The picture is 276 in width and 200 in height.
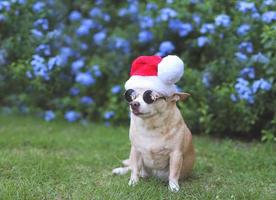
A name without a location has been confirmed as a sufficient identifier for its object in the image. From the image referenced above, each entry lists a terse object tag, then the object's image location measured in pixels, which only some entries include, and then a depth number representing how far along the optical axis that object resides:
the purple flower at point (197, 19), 5.60
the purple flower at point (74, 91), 5.95
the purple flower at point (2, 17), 5.78
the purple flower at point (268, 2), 5.10
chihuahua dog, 3.51
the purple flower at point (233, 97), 4.98
